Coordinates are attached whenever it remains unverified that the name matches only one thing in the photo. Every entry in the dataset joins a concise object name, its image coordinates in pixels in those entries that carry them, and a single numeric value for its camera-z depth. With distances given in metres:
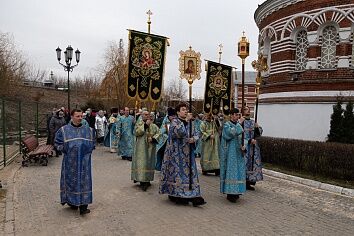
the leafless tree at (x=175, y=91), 61.92
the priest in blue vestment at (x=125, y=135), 14.13
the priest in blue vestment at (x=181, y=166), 7.37
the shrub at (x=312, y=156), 10.16
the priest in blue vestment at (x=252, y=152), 8.83
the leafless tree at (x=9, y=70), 25.44
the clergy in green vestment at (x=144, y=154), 8.88
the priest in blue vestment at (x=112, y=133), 15.99
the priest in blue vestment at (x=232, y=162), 7.74
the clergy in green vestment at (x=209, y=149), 11.14
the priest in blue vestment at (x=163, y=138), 8.65
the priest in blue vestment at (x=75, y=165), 6.62
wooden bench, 12.03
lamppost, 18.50
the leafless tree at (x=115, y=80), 30.75
